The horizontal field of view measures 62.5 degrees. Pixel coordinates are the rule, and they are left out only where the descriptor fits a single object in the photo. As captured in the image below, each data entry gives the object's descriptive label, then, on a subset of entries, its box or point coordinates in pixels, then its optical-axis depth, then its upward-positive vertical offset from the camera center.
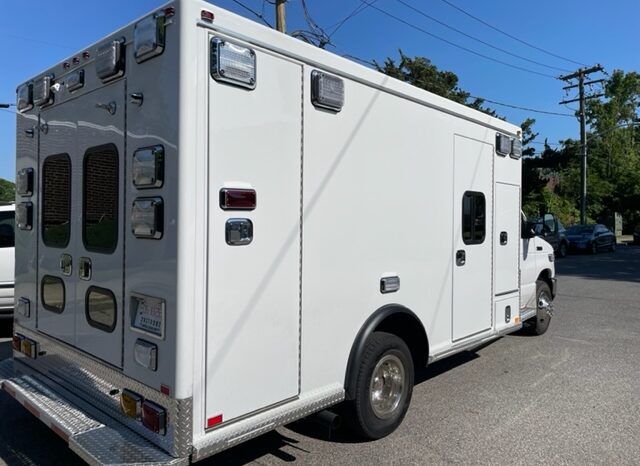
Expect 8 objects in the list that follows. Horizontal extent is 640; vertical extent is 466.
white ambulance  2.73 -0.05
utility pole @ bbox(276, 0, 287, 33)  11.66 +4.82
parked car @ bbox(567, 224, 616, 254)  24.37 -0.12
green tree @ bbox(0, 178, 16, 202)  71.75 +6.91
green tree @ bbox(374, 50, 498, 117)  27.73 +8.49
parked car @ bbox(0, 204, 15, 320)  6.79 -0.54
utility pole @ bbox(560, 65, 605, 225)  30.70 +8.57
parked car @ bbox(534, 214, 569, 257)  21.99 -0.26
